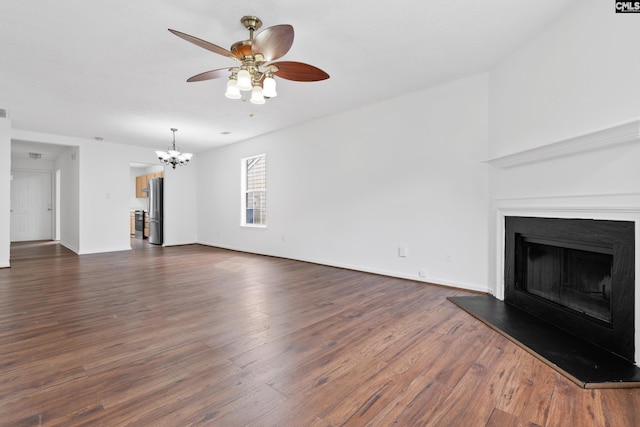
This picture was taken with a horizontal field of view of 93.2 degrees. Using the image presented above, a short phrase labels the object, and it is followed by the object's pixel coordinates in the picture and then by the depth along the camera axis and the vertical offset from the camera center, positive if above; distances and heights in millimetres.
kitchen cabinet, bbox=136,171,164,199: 9161 +863
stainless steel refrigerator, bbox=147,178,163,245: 8031 +0
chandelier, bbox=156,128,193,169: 5906 +1062
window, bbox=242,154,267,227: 6594 +422
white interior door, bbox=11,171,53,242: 8633 +78
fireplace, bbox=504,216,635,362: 1981 -528
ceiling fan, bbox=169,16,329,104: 2115 +1186
